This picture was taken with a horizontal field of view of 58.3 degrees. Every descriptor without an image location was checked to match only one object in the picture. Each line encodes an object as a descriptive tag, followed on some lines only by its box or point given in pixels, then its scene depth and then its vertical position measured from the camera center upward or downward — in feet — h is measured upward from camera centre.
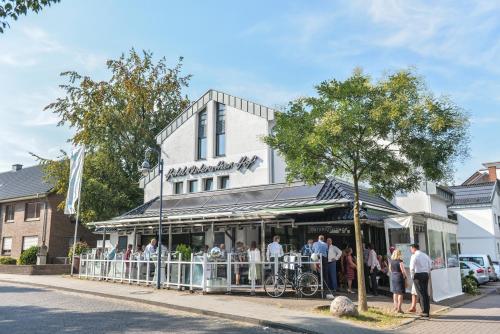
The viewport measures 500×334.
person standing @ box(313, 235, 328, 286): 46.78 +0.79
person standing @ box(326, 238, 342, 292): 47.61 -0.45
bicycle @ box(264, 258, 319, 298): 45.73 -2.45
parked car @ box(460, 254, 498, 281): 76.59 -0.27
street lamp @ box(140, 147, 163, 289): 54.55 -0.18
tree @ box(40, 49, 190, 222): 103.30 +33.51
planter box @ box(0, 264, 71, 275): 82.29 -1.86
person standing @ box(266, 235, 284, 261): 49.19 +0.84
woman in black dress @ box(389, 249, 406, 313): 37.86 -1.57
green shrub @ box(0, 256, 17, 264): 99.74 -0.15
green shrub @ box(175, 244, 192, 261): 53.93 +0.83
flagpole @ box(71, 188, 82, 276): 78.79 -0.05
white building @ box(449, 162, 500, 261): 115.14 +10.19
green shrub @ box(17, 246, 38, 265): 97.50 +0.70
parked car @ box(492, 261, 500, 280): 87.60 -1.67
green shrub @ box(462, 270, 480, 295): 57.47 -3.49
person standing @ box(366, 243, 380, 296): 49.37 -1.13
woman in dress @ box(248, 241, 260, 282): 49.03 -0.99
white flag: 80.94 +14.50
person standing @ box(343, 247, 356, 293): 49.80 -1.14
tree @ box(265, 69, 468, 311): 36.73 +10.30
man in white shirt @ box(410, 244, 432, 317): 36.76 -1.20
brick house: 112.98 +9.74
